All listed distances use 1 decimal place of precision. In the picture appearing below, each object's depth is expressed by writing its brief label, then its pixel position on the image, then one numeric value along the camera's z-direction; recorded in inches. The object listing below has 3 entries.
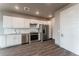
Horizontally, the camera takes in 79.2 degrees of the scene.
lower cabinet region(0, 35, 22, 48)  96.4
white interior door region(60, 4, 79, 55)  69.0
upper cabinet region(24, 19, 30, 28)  129.4
